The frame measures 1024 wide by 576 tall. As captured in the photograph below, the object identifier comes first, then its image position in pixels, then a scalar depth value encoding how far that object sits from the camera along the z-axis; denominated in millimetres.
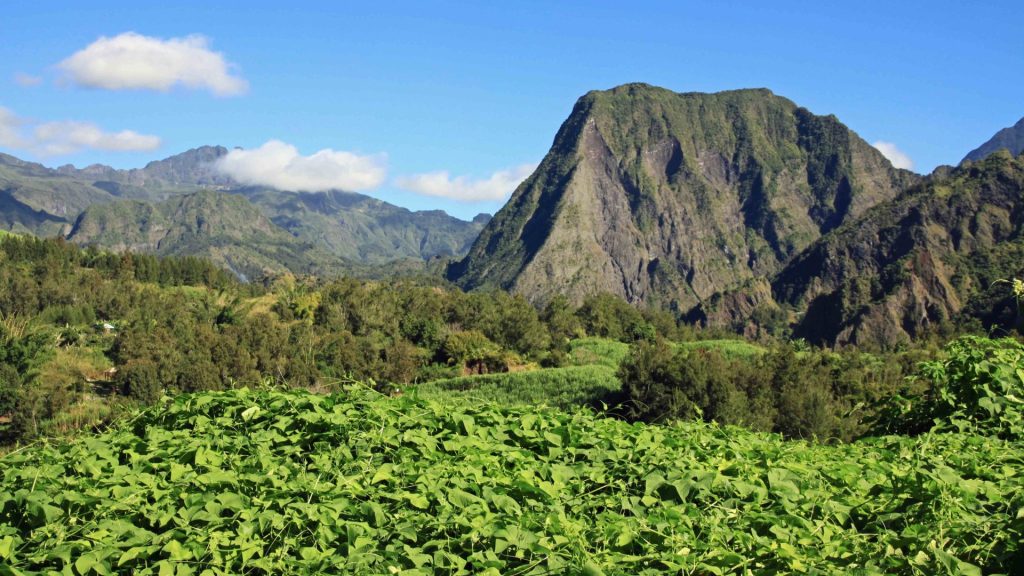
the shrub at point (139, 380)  32094
